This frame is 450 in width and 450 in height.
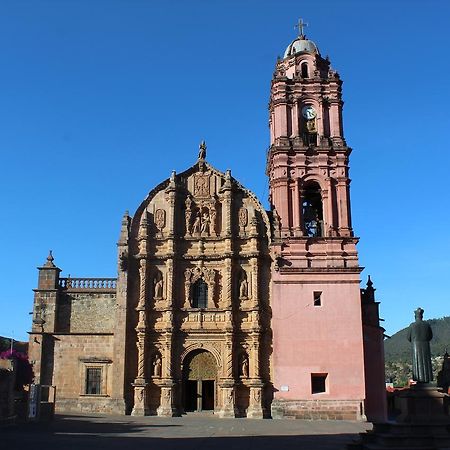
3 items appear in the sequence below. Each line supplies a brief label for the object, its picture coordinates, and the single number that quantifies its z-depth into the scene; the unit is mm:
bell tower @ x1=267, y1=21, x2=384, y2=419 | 32906
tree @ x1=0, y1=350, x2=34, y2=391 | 32688
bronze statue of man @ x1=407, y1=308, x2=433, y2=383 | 18109
